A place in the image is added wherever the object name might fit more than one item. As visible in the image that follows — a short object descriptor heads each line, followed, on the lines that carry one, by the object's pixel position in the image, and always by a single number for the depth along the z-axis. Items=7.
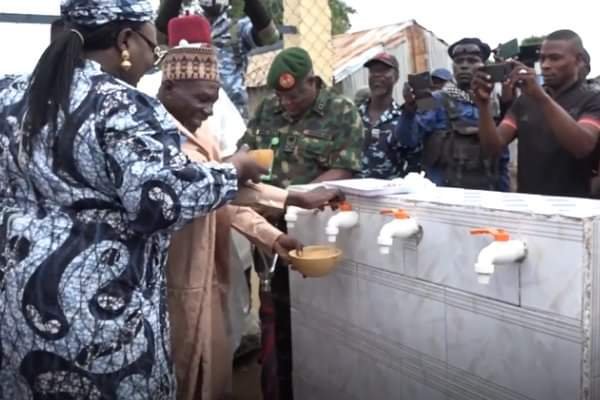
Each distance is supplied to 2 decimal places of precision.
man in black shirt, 2.61
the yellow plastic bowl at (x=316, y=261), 2.16
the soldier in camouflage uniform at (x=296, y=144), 2.91
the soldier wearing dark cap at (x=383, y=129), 3.55
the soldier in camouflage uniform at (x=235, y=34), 3.80
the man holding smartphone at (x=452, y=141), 3.24
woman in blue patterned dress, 1.54
